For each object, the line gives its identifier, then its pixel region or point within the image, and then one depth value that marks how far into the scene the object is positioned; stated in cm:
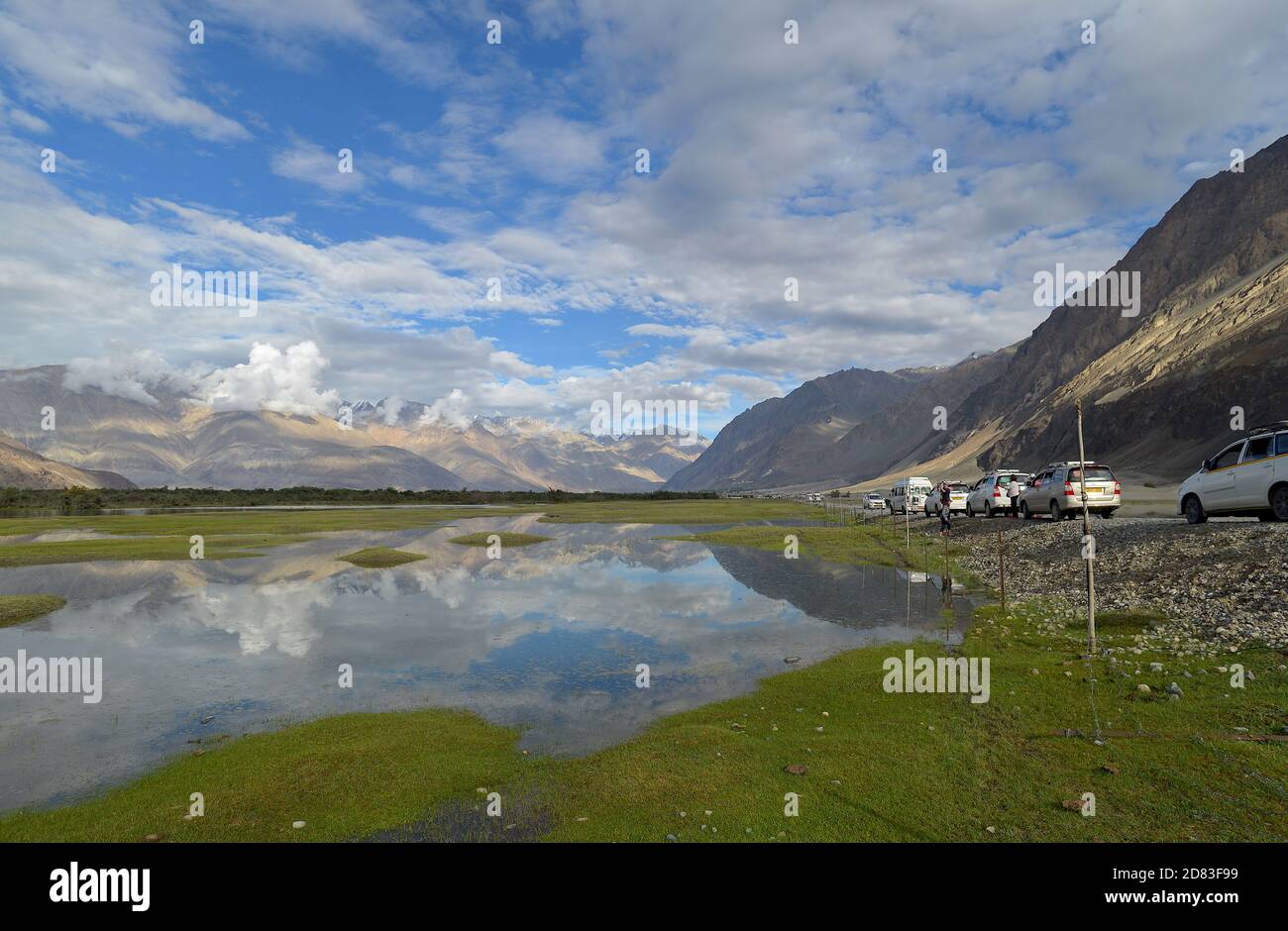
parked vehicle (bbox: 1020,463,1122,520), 3631
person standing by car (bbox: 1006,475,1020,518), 4859
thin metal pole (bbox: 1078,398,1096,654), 1644
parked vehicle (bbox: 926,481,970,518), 5738
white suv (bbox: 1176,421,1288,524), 2356
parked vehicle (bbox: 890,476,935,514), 6812
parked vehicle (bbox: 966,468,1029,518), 5122
